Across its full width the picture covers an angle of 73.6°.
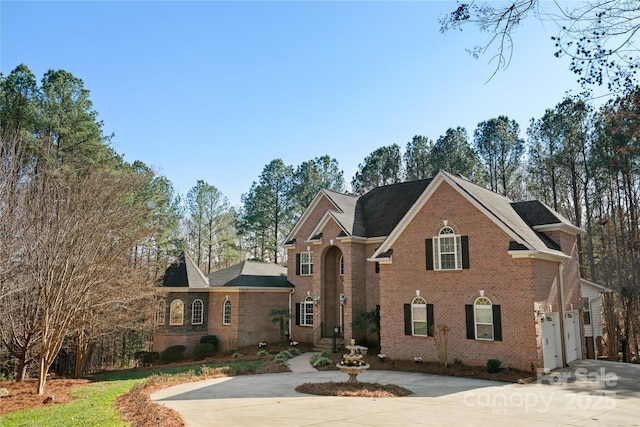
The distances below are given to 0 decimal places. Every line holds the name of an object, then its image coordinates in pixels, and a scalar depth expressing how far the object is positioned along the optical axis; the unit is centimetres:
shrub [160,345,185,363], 2577
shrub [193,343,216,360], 2569
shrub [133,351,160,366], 2588
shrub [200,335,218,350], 2689
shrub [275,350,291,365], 2045
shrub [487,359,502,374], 1579
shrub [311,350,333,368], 1944
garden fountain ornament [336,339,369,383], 1366
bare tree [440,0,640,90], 558
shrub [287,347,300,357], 2309
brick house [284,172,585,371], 1631
